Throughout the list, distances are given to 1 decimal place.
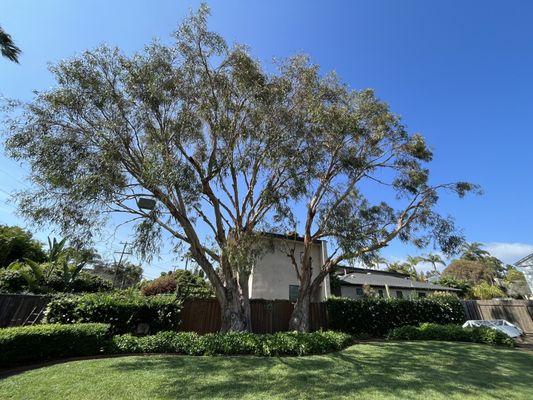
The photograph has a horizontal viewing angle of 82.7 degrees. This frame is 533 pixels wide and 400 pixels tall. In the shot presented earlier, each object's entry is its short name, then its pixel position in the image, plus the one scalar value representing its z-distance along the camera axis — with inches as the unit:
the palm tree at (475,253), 2802.7
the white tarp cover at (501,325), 688.4
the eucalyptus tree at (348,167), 559.8
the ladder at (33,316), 549.6
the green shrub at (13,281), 805.2
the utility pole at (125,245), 492.9
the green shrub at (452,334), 558.9
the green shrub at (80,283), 932.0
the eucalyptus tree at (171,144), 452.1
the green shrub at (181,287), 635.5
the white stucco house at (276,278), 831.7
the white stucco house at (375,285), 1144.2
